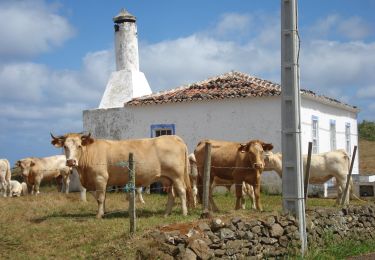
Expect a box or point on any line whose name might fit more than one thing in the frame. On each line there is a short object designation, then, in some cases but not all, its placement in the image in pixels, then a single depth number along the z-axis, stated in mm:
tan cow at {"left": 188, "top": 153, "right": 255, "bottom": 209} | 15173
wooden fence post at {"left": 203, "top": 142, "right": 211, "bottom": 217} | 10477
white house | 21688
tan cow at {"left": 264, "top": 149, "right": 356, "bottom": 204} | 17875
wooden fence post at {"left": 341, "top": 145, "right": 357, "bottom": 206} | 15605
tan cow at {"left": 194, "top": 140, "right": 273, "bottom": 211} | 13758
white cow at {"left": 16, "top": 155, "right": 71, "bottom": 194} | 21734
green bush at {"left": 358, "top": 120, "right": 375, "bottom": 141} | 50625
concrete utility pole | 11398
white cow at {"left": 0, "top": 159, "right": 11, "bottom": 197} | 22219
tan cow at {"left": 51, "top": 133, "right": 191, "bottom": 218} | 12812
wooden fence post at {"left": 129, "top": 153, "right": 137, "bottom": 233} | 9914
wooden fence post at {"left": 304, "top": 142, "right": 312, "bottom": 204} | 13637
